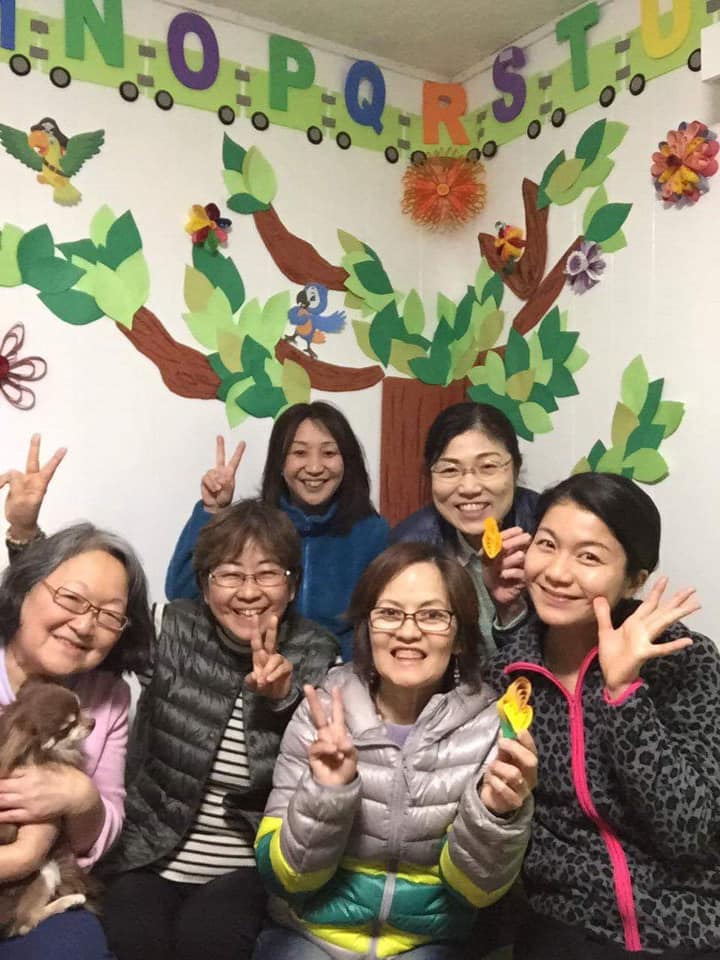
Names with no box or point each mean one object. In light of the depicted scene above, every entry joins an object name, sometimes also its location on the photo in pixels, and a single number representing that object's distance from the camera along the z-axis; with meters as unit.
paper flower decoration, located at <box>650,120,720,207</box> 2.32
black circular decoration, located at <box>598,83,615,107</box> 2.59
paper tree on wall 2.56
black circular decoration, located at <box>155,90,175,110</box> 2.64
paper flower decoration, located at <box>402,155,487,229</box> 3.03
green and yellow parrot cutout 2.45
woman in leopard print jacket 1.50
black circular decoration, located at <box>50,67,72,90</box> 2.49
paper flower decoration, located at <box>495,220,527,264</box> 2.88
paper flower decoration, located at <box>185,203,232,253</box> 2.69
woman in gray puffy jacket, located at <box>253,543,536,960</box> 1.48
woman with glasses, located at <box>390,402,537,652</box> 2.16
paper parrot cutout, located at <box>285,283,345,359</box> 2.87
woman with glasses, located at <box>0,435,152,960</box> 1.54
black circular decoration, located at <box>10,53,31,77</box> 2.44
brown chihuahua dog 1.56
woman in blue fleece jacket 2.42
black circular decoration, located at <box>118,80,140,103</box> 2.59
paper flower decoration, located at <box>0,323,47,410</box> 2.44
